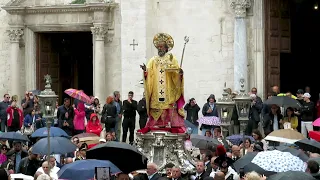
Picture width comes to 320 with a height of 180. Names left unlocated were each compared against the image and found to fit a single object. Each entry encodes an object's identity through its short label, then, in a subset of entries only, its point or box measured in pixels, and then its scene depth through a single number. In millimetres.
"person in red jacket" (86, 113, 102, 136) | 26734
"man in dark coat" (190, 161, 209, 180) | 17156
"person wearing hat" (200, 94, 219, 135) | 26984
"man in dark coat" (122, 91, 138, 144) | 28172
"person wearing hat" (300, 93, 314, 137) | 25734
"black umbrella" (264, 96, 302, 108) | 23953
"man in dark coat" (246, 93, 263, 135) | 25844
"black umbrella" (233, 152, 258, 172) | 15816
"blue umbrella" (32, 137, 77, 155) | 19484
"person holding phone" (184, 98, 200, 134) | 27594
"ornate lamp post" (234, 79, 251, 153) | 21738
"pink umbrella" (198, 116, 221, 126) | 25016
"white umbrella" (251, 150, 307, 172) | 14719
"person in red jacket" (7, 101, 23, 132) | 28469
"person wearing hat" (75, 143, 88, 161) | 19781
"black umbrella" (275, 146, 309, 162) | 16547
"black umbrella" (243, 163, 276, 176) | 14734
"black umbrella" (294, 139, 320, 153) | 17141
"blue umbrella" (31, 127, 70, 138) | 21866
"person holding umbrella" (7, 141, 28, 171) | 20997
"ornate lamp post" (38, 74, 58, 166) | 24047
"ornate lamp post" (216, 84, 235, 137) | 23172
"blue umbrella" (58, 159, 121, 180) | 14789
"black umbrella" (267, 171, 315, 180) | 12602
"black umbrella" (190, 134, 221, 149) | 20422
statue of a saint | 20766
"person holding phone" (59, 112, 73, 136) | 27156
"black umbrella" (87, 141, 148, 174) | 16125
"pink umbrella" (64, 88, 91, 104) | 26641
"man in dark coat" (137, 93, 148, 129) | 27594
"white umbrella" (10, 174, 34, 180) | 15666
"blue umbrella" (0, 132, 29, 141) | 21922
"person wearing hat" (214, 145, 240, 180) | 16234
